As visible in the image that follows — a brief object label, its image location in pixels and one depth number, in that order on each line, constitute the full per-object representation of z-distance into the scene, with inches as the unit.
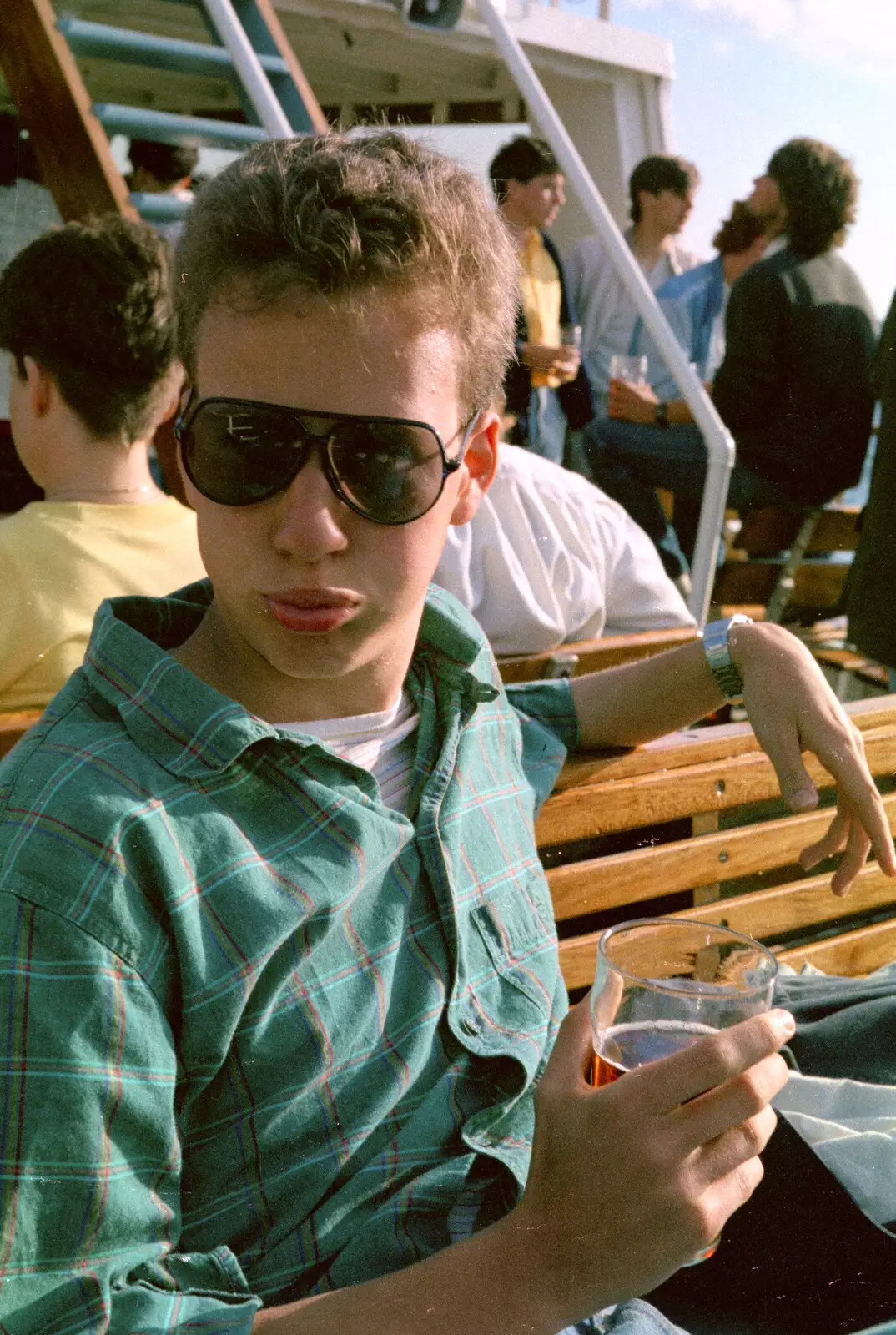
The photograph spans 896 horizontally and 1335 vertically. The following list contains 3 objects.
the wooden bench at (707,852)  83.4
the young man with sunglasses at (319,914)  43.5
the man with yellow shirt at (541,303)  234.8
